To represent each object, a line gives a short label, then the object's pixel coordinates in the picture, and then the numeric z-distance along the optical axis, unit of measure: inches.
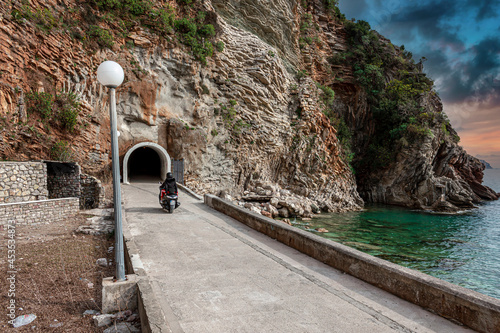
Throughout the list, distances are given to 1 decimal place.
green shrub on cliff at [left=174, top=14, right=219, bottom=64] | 872.3
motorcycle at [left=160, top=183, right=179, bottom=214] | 386.9
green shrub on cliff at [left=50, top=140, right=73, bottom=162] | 584.7
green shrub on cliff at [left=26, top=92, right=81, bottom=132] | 557.0
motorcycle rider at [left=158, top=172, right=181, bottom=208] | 392.2
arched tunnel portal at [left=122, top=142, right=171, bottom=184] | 773.3
